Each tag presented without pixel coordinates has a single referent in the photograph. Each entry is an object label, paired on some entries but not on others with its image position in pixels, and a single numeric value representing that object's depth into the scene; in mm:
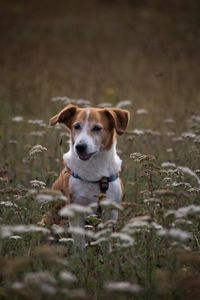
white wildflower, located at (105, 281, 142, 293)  6356
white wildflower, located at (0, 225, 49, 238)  7214
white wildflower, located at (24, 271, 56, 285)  6460
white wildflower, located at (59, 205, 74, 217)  7057
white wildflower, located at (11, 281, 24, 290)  6391
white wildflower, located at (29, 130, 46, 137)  14172
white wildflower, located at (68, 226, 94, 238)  7196
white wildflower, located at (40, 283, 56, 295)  6223
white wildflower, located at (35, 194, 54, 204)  7524
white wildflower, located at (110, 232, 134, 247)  7386
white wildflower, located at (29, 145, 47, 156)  9981
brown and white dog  11102
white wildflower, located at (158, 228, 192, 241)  7049
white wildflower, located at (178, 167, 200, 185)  8487
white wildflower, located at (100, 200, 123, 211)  7782
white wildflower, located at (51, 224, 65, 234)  7977
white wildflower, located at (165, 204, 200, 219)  7531
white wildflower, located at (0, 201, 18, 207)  9427
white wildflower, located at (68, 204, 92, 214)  7242
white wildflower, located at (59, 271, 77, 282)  6343
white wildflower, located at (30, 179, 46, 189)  9478
